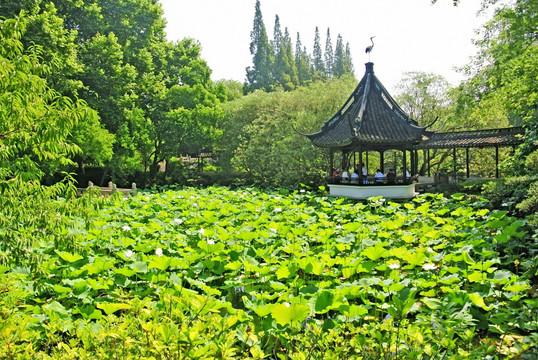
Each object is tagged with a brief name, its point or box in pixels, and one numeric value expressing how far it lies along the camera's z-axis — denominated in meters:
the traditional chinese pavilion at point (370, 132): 11.33
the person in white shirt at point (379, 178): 11.44
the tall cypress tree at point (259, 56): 46.62
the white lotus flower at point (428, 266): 4.50
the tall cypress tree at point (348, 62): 53.33
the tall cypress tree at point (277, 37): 51.17
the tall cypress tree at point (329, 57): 53.91
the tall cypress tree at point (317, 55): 53.78
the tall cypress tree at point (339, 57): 52.94
